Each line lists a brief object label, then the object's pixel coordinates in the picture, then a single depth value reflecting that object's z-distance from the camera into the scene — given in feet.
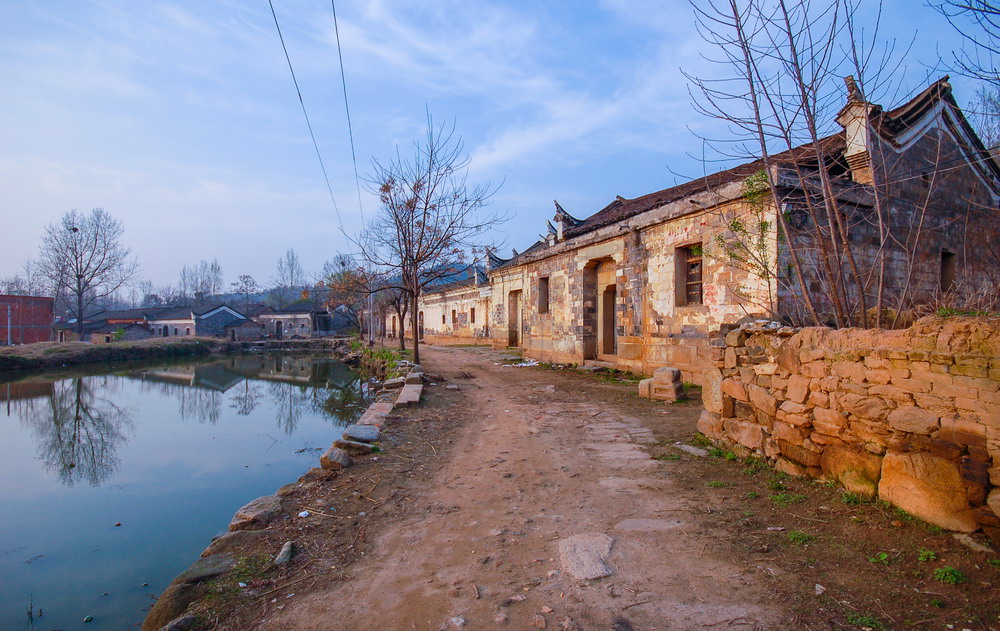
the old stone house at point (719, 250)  27.30
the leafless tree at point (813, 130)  14.30
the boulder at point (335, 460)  16.11
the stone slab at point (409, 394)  26.19
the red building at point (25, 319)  108.78
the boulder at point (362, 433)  18.63
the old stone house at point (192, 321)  140.56
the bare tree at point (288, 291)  209.46
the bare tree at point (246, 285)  195.00
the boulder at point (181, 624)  7.97
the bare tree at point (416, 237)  45.57
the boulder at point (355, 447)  17.67
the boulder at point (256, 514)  11.83
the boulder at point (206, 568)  9.37
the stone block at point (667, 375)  26.30
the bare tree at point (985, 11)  10.24
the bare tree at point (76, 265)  111.96
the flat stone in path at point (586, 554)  9.23
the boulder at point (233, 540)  10.62
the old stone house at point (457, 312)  84.69
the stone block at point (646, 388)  27.20
